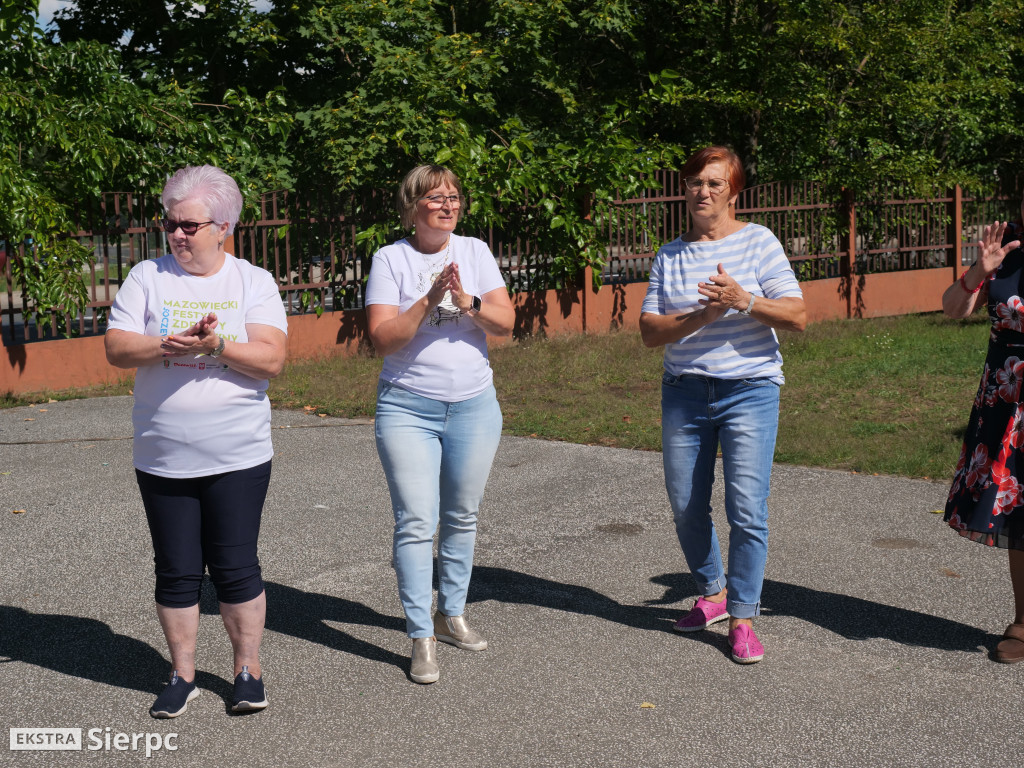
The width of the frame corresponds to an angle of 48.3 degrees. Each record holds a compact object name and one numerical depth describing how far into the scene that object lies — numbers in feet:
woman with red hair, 13.75
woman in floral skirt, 13.48
